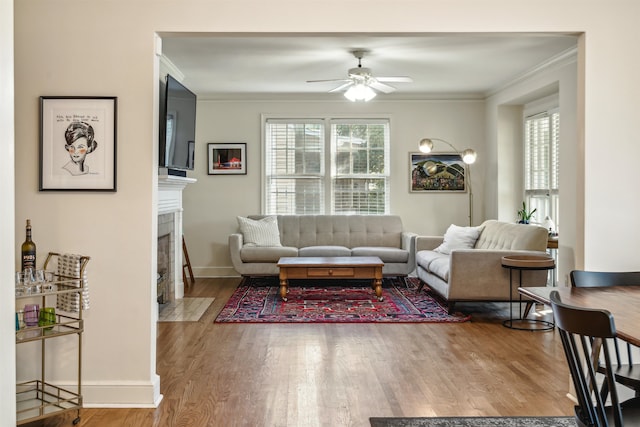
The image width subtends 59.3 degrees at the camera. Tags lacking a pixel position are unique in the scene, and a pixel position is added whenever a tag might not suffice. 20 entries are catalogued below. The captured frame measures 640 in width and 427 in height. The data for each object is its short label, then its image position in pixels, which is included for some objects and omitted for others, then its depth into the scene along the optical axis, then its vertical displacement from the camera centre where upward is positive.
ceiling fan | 5.57 +1.31
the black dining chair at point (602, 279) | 2.67 -0.33
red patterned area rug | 5.29 -1.01
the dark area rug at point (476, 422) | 2.87 -1.10
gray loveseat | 5.25 -0.59
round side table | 4.96 -0.51
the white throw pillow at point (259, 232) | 7.30 -0.31
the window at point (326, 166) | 8.02 +0.61
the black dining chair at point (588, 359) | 1.71 -0.49
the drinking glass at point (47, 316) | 2.83 -0.55
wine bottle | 2.98 -0.25
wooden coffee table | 6.02 -0.67
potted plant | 6.67 -0.06
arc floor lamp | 7.00 +0.75
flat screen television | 5.04 +0.77
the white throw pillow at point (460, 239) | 6.37 -0.33
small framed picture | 7.94 +0.69
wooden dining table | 1.85 -0.37
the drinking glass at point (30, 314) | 2.79 -0.53
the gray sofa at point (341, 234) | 7.28 -0.34
